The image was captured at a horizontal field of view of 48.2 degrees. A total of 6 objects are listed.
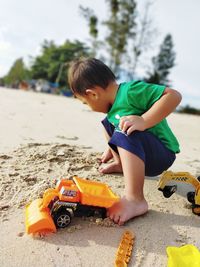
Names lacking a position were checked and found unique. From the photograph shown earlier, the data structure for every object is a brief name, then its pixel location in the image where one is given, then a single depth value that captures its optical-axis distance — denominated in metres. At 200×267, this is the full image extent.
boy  1.02
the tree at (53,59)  23.63
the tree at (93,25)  15.81
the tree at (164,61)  19.22
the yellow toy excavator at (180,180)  1.05
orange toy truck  0.87
